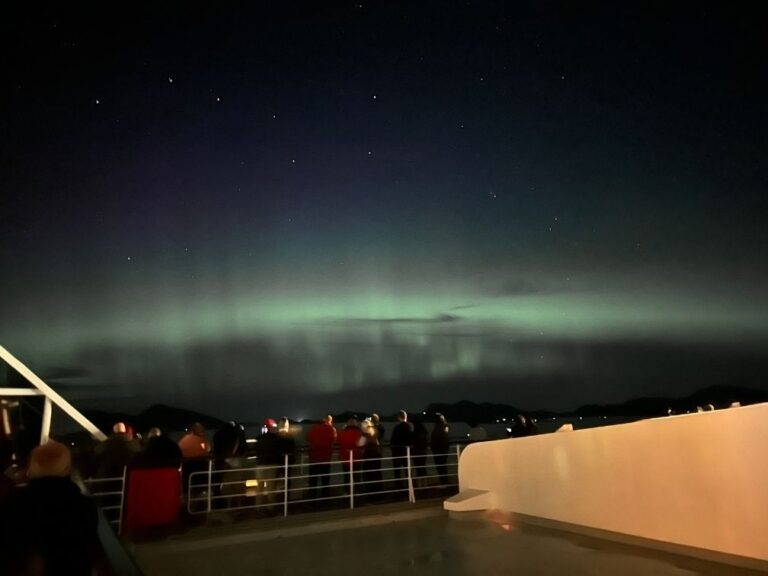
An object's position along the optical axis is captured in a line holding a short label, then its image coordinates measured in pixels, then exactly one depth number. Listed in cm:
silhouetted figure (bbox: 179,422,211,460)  991
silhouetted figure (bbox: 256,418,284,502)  1000
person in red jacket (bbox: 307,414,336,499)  1036
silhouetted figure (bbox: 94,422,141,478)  900
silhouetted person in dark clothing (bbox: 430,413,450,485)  1114
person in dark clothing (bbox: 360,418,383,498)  1080
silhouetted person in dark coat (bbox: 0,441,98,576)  300
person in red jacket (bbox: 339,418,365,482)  1065
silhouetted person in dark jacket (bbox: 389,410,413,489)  1109
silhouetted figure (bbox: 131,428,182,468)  866
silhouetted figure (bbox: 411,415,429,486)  1109
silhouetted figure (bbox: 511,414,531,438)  1236
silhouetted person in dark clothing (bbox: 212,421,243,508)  980
